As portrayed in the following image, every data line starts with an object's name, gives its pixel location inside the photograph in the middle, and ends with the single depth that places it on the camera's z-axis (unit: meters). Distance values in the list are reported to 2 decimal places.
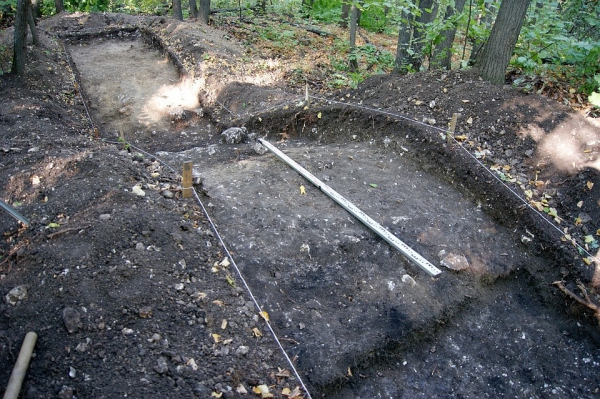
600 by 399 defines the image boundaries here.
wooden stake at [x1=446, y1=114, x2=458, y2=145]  5.28
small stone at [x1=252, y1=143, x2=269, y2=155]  6.07
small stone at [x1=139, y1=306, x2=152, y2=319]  3.02
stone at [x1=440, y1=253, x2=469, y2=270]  4.13
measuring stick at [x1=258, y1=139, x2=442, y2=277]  4.05
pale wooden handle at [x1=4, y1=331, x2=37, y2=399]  2.44
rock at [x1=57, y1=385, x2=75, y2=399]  2.49
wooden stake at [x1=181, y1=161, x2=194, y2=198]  4.18
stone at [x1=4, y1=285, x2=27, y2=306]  2.96
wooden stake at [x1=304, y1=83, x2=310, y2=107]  6.82
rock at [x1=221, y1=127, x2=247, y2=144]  6.71
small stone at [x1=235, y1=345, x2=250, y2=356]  3.01
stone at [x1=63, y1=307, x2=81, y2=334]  2.81
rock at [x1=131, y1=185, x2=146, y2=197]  4.10
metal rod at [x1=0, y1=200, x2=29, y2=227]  3.03
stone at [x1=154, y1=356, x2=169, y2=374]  2.72
